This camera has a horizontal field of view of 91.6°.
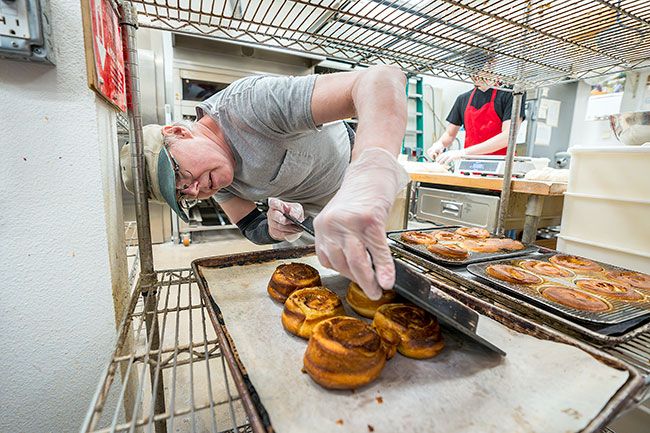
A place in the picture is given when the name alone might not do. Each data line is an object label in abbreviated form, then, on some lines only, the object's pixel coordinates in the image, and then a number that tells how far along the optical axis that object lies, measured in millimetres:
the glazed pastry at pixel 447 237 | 1358
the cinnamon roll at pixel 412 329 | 634
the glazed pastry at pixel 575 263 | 1038
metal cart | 861
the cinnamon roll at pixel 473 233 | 1366
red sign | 717
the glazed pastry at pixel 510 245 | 1223
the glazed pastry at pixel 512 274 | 891
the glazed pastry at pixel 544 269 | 993
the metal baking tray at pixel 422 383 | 478
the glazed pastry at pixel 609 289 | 825
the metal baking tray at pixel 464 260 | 1047
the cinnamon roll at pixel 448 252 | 1074
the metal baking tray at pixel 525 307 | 646
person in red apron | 2428
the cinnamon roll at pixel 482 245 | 1212
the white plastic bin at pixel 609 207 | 1123
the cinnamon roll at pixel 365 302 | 795
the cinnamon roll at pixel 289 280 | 840
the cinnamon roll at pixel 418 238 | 1247
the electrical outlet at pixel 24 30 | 586
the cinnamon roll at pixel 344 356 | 534
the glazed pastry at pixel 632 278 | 889
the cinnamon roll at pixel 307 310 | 693
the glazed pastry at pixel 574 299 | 744
